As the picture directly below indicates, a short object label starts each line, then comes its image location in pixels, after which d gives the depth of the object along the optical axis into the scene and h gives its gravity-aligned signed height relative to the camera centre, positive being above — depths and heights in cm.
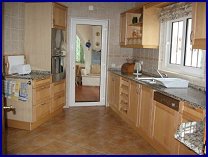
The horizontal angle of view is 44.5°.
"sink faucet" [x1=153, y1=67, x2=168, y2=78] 420 -21
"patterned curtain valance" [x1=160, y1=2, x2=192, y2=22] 348 +74
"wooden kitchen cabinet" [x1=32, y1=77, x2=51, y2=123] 399 -62
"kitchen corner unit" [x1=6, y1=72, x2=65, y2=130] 392 -69
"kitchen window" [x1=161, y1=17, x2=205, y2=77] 357 +15
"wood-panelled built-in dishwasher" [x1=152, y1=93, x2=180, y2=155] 282 -72
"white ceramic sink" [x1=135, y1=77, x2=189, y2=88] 330 -28
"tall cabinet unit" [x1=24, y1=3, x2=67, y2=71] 449 +54
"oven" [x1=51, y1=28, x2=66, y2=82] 463 +14
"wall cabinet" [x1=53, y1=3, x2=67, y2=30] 456 +84
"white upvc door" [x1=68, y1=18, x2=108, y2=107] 539 +0
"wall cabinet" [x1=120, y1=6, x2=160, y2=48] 430 +63
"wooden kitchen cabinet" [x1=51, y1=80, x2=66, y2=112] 464 -65
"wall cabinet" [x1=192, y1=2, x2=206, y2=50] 263 +39
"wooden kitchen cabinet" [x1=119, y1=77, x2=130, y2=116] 444 -62
